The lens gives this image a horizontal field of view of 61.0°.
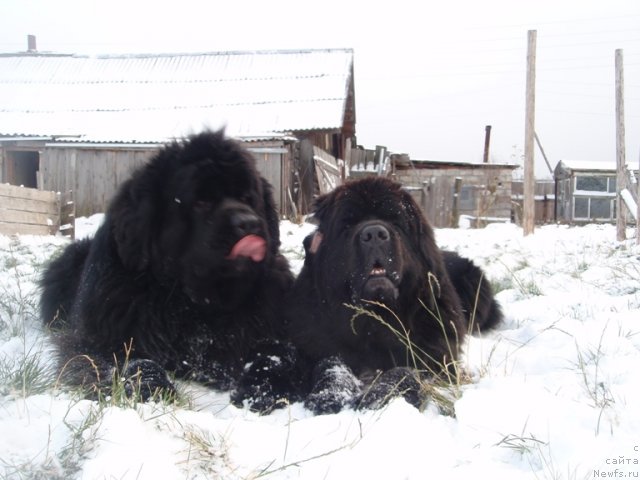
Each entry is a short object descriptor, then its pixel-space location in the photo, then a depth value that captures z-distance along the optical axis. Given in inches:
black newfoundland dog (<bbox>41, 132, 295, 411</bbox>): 99.0
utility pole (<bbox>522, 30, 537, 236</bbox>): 373.4
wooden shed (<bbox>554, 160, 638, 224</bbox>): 905.5
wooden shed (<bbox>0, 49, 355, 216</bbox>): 597.9
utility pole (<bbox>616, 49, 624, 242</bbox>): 298.5
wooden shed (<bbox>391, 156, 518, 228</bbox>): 748.0
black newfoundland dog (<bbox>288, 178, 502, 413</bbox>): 93.4
